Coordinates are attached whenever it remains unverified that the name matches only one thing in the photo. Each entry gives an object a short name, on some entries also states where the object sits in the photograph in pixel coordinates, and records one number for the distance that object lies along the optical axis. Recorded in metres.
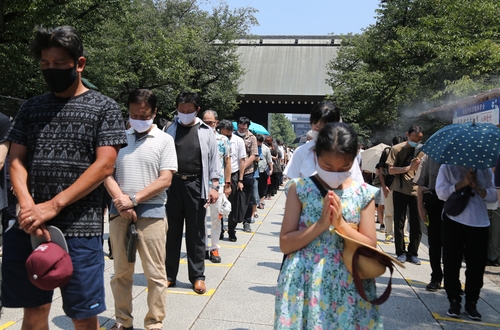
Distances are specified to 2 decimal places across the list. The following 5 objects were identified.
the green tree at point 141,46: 14.15
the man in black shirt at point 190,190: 4.82
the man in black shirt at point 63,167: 2.48
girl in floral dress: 2.42
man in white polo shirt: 3.71
